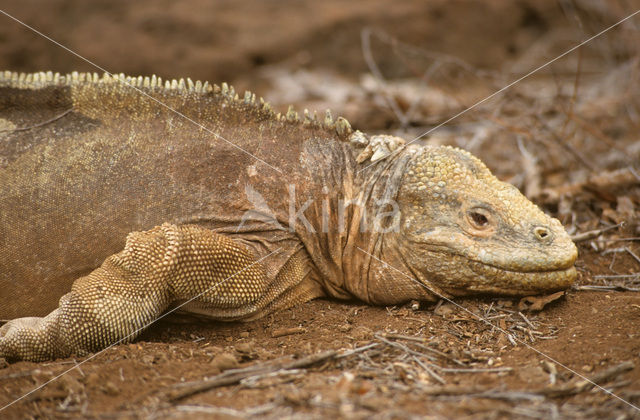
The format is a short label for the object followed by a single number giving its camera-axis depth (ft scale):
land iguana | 15.42
